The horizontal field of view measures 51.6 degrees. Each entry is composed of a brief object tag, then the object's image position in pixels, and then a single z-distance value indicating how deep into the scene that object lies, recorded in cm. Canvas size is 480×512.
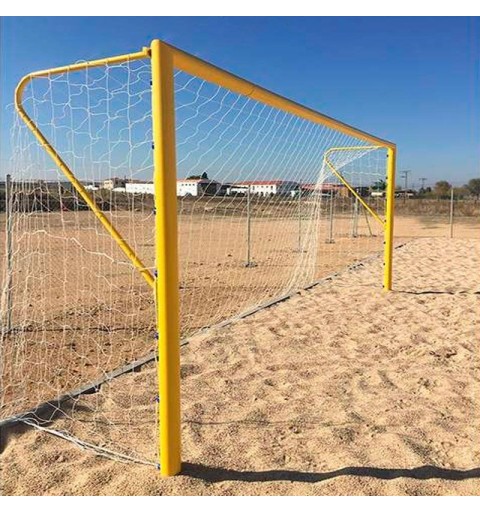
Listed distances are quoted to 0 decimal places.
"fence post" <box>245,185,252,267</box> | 901
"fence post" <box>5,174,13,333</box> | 425
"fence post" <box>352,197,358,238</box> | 1592
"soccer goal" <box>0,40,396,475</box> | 230
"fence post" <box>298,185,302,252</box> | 1008
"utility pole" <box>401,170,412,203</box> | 3848
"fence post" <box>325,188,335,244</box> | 1246
